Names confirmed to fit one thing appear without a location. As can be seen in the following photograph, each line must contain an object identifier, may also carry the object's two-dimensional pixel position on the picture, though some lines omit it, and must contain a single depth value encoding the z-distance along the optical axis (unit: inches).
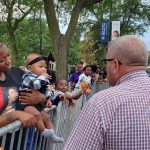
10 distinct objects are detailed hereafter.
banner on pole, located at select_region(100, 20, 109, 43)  450.9
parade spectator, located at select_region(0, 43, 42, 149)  73.7
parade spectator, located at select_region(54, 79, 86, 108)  124.4
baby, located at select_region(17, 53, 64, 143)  81.9
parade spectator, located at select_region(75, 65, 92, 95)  188.8
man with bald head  48.2
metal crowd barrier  64.6
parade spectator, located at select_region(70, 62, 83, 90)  261.3
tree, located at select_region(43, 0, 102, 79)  315.4
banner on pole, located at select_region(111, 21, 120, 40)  342.5
